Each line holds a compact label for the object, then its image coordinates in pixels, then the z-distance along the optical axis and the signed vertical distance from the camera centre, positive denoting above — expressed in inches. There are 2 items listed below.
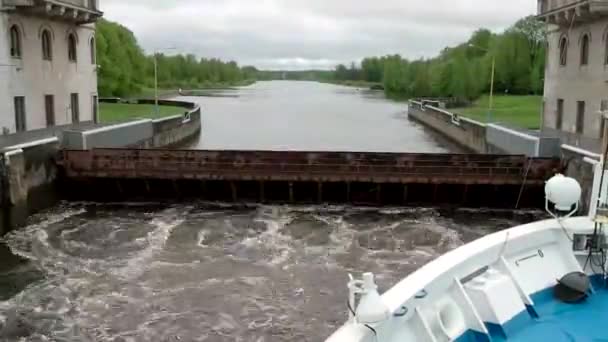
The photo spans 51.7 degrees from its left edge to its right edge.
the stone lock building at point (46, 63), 898.1 +34.5
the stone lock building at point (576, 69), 941.8 +32.3
